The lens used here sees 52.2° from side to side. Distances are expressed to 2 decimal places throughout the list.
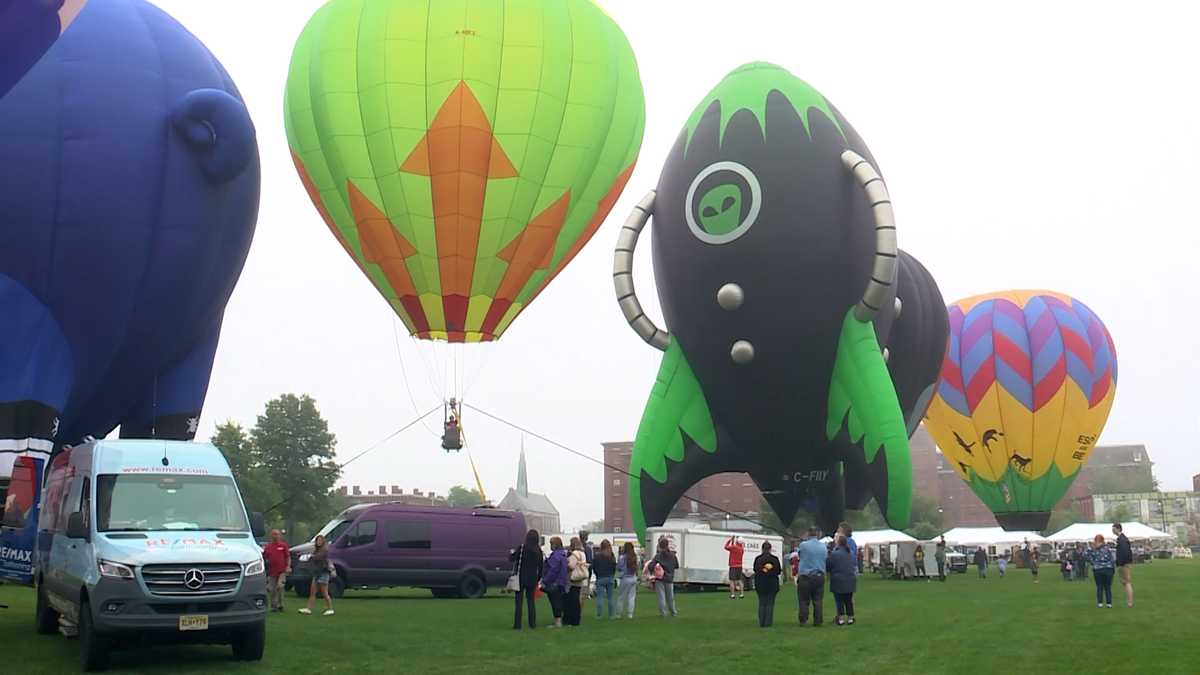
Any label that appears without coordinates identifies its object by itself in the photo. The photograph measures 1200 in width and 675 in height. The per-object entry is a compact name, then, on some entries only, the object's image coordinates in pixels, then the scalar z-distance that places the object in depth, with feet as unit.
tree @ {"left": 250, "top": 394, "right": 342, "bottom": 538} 215.92
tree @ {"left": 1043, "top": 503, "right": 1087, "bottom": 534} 325.42
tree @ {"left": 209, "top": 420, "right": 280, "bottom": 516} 194.29
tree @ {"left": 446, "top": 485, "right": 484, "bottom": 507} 552.41
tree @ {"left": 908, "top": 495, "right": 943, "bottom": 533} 329.52
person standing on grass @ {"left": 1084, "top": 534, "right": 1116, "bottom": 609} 56.85
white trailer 83.46
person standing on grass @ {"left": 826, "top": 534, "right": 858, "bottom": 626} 47.42
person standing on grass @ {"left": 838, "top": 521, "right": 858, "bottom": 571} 49.41
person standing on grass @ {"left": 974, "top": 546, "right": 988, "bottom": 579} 119.75
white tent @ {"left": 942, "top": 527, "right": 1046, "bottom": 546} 163.40
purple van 71.10
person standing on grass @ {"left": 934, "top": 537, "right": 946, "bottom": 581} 104.81
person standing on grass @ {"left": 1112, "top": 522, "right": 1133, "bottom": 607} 56.18
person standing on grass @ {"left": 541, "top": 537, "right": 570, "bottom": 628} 47.88
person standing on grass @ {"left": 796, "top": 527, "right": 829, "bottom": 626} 46.91
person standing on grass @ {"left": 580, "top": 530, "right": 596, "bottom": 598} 70.10
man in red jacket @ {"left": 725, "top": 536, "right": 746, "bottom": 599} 70.08
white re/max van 31.99
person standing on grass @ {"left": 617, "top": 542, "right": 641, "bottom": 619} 54.03
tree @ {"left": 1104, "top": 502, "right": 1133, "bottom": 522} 321.42
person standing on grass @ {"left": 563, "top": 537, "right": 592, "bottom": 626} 48.32
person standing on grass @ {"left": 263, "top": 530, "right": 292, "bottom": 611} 56.18
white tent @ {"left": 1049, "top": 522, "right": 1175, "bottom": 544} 164.76
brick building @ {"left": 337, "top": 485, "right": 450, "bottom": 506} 369.67
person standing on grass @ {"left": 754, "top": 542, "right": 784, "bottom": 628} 47.83
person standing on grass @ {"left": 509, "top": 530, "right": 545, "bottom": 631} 47.75
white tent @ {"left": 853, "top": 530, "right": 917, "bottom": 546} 155.39
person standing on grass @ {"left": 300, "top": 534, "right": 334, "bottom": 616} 56.29
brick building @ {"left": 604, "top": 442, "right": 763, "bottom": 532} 355.15
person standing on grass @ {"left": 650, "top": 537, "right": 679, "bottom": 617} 54.39
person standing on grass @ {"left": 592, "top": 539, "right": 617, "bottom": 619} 52.65
